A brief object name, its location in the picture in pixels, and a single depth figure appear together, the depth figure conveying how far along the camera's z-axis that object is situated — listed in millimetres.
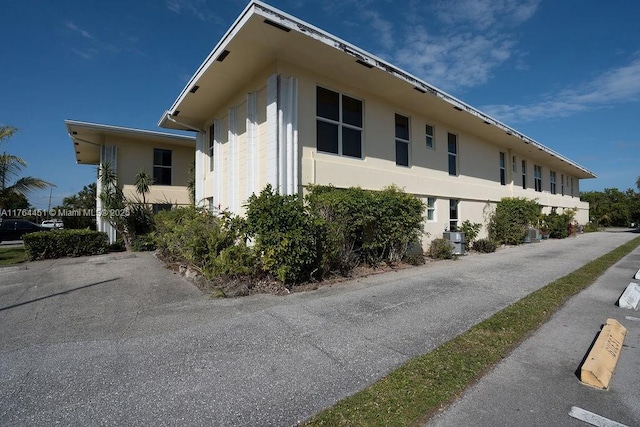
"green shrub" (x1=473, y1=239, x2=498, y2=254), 12491
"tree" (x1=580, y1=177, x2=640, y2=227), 37281
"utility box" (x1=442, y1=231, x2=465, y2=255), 11394
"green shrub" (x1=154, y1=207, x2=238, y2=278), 6929
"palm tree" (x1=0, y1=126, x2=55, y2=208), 11875
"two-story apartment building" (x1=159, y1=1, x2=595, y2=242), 7480
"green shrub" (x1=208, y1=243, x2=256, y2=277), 6191
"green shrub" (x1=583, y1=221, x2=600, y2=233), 27031
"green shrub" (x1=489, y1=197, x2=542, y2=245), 15164
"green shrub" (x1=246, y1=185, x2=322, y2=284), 6009
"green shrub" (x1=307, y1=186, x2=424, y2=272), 7211
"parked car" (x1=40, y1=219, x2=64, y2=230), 28397
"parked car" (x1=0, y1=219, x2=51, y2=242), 20272
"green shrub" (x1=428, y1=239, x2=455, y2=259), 10727
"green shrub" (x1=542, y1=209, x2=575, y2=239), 18775
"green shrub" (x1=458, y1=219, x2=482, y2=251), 13039
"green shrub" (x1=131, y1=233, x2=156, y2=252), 13062
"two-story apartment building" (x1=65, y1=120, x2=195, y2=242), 14352
